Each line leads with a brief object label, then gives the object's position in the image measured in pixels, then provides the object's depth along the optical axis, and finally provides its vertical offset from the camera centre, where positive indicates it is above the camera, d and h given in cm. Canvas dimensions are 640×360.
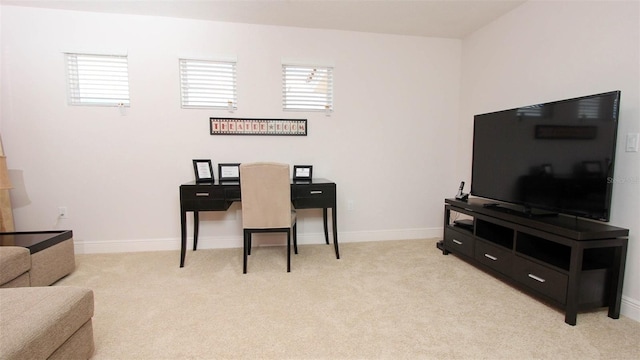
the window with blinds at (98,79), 267 +73
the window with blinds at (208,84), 283 +74
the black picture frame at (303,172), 295 -19
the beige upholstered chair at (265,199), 226 -38
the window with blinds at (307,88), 298 +74
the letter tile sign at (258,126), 288 +30
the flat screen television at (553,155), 167 +1
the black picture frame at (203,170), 272 -16
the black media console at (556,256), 163 -70
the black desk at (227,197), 244 -39
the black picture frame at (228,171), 284 -17
